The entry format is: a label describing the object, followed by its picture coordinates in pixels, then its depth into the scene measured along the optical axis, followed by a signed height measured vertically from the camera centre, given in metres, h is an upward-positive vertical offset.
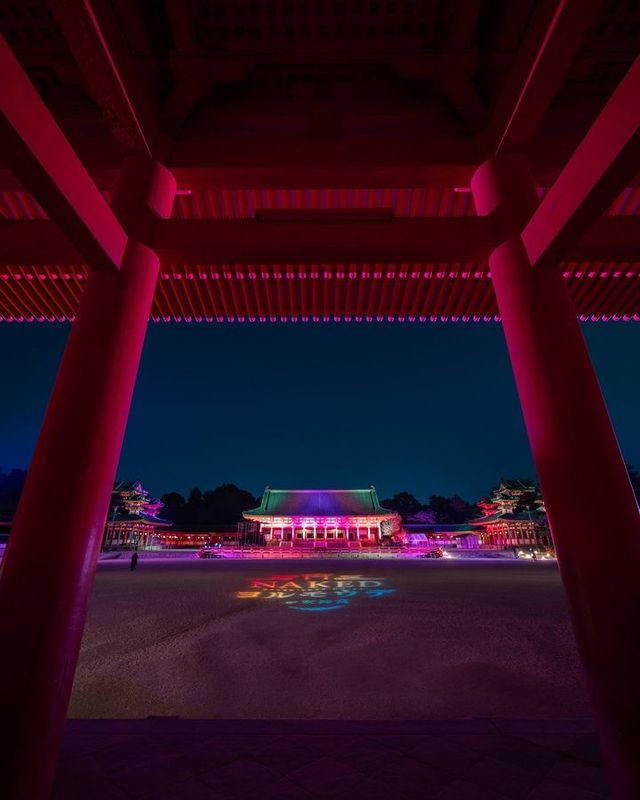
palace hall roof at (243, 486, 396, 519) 92.68 +9.71
